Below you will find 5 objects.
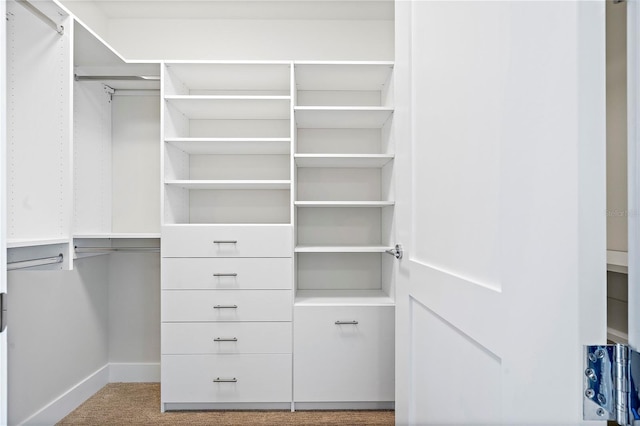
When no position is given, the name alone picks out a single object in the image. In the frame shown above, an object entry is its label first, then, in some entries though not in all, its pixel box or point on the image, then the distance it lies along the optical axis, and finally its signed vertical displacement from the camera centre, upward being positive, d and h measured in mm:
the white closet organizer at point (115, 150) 2436 +394
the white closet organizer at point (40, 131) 1853 +362
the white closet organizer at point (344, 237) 2402 -157
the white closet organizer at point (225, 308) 2381 -520
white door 523 +9
